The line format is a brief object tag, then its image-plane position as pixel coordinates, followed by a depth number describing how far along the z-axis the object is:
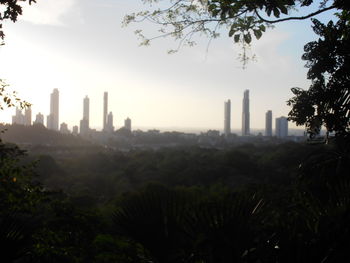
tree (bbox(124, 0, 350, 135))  3.55
